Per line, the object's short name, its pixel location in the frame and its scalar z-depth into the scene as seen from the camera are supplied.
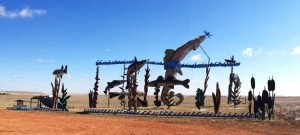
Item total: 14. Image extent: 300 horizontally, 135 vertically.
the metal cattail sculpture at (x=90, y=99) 34.34
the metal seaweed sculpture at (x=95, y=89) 34.41
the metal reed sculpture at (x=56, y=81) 28.83
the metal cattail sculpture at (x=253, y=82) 20.12
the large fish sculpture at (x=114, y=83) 30.95
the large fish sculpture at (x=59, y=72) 29.36
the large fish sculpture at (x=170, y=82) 26.19
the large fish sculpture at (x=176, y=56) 27.53
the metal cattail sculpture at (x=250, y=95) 20.11
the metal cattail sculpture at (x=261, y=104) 18.44
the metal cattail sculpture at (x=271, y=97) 18.81
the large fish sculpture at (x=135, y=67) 26.66
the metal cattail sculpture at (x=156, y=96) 31.69
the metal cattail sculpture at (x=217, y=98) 20.95
